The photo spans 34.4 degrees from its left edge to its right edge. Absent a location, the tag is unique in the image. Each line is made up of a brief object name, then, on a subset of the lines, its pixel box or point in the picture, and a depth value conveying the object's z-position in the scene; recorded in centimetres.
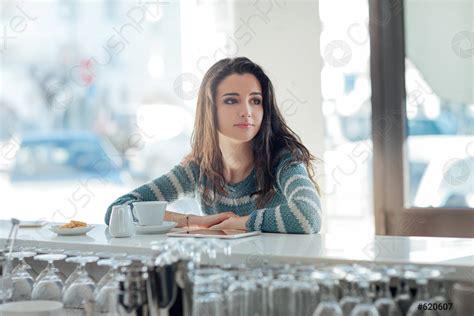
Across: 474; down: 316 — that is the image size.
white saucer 245
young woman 294
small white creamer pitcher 236
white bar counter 175
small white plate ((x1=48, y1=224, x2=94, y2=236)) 245
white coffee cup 250
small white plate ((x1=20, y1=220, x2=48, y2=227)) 277
